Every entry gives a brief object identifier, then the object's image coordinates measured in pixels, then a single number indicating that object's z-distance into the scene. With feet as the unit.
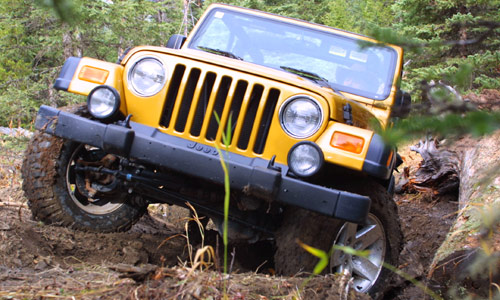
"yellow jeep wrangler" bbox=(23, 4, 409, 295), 10.30
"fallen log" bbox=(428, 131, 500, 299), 10.42
